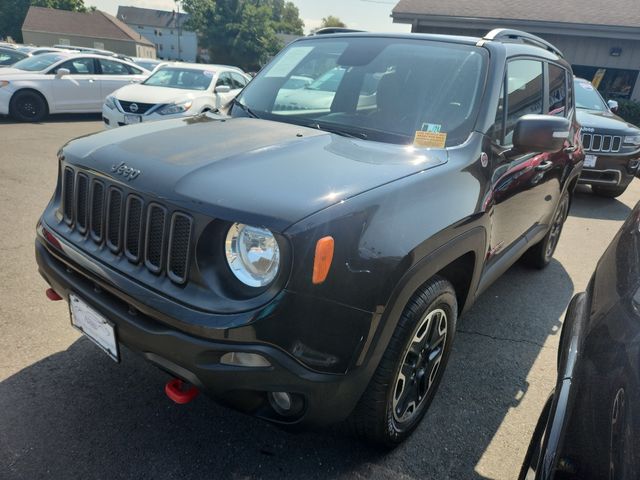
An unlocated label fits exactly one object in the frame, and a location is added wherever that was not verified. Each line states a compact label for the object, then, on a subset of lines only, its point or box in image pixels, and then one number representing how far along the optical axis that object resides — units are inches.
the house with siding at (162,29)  3442.4
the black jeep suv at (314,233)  64.6
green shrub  653.3
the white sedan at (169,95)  345.4
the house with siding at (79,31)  2213.3
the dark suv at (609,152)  279.3
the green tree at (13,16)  2401.6
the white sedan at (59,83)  399.2
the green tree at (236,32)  2379.4
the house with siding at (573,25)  637.3
